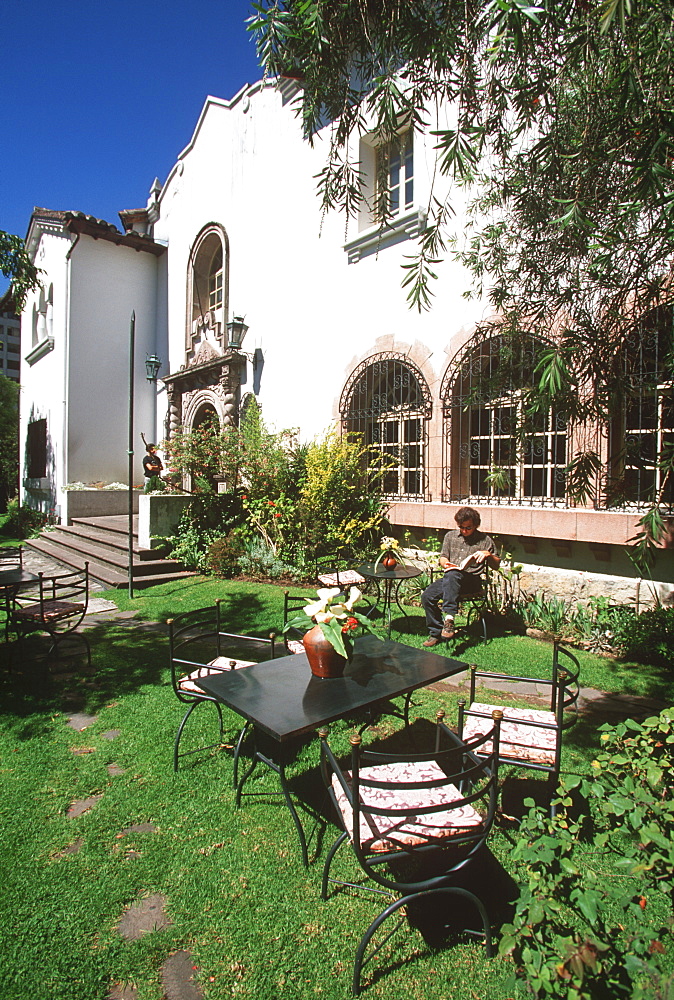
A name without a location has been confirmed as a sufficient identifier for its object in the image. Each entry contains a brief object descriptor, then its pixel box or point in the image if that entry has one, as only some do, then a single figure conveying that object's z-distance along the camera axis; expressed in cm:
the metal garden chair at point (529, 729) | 257
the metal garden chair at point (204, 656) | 330
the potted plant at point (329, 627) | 289
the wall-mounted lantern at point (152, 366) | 1237
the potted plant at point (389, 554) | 589
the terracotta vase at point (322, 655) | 294
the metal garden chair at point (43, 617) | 474
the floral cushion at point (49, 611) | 477
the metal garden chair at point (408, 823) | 185
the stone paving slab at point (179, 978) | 181
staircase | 841
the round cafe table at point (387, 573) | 567
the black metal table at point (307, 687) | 247
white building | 634
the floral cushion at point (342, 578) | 617
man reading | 535
